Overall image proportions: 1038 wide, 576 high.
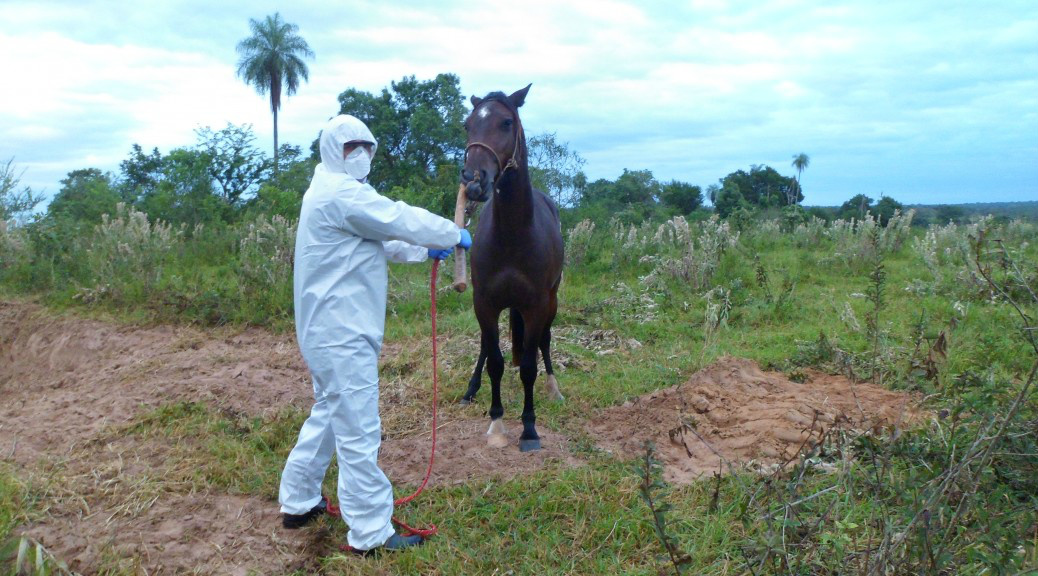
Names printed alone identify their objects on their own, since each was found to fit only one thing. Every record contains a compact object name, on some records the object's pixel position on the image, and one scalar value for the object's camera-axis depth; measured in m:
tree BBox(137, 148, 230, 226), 13.95
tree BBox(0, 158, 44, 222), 11.70
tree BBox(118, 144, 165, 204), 24.73
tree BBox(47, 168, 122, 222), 13.54
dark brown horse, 4.31
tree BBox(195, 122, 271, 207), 17.05
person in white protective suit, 3.49
